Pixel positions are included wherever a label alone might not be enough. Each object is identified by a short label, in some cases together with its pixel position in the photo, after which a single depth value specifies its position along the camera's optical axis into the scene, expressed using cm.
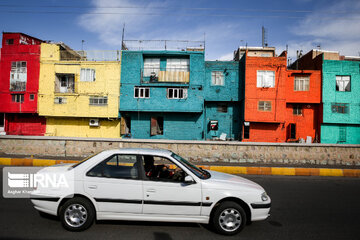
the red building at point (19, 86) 1975
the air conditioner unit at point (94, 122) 1986
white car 375
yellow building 1931
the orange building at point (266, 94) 1883
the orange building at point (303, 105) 1966
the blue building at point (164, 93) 1903
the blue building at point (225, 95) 2006
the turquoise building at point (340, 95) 1939
